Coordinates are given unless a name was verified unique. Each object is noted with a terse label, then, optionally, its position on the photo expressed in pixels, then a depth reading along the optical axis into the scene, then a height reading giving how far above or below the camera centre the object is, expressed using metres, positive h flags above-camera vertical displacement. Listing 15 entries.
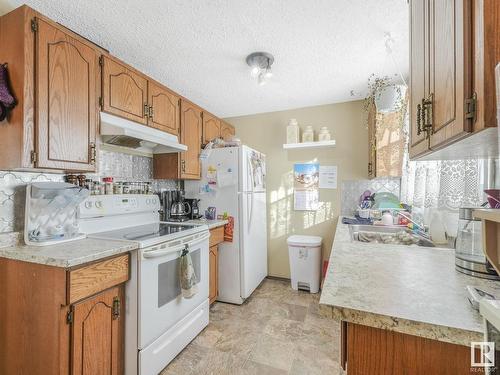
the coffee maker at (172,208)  2.52 -0.21
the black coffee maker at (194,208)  2.60 -0.21
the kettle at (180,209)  2.52 -0.22
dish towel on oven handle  1.76 -0.65
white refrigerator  2.52 -0.16
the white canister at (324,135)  2.92 +0.65
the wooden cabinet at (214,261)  2.37 -0.74
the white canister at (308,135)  3.00 +0.66
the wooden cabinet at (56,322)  1.16 -0.70
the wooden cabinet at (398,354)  0.60 -0.44
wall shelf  2.86 +0.53
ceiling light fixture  1.88 +1.01
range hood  1.68 +0.39
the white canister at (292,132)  3.05 +0.71
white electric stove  1.47 -0.61
